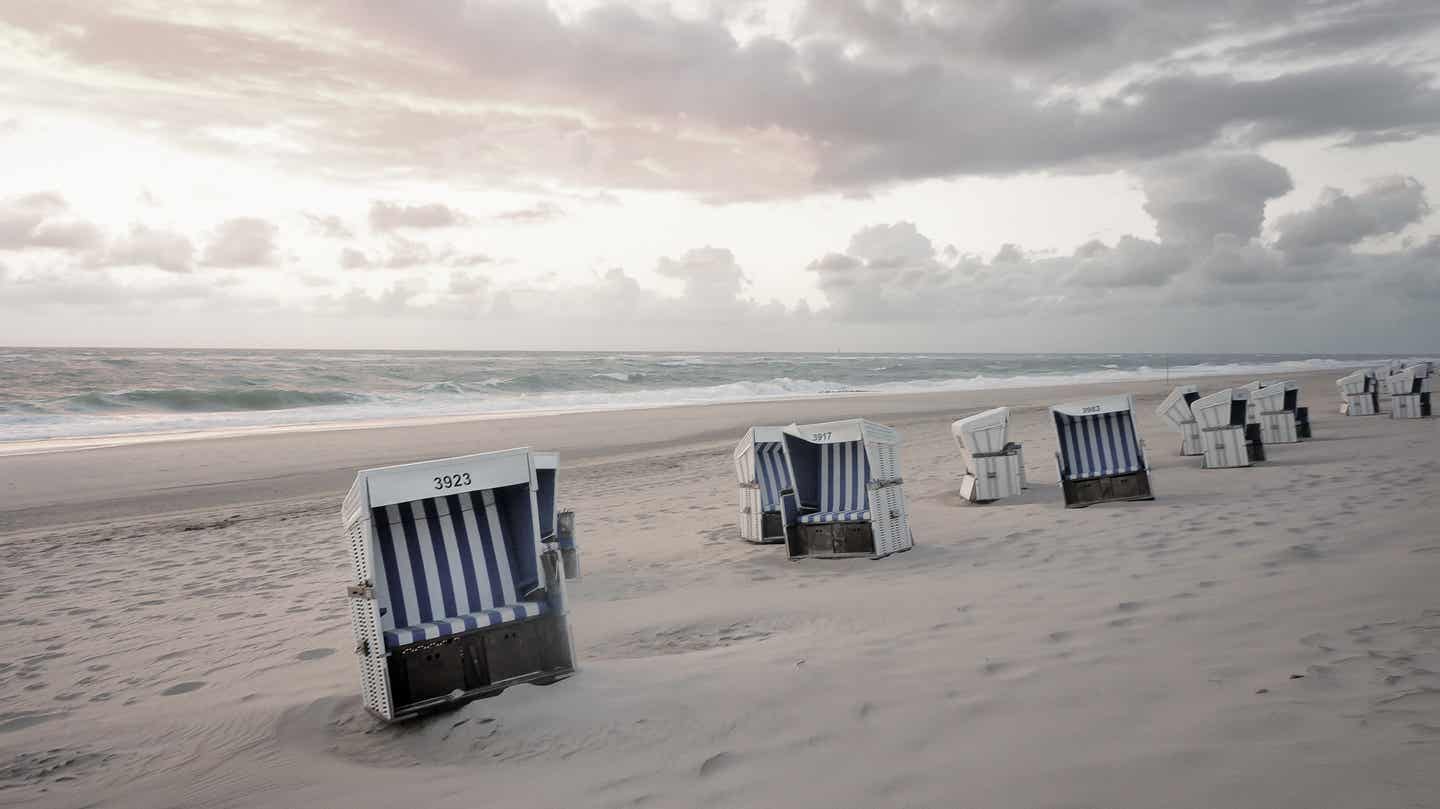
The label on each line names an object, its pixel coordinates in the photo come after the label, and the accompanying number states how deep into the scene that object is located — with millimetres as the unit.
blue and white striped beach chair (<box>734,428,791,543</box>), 9008
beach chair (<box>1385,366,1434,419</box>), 16703
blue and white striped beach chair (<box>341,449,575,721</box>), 4629
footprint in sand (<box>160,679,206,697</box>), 5586
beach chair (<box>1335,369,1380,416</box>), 18641
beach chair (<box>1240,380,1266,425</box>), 13025
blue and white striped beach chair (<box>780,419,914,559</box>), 8188
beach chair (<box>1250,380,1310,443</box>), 14117
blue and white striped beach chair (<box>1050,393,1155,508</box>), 9789
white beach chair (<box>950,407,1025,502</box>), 10594
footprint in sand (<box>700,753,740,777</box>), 3727
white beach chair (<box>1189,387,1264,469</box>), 11625
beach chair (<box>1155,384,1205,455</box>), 13336
